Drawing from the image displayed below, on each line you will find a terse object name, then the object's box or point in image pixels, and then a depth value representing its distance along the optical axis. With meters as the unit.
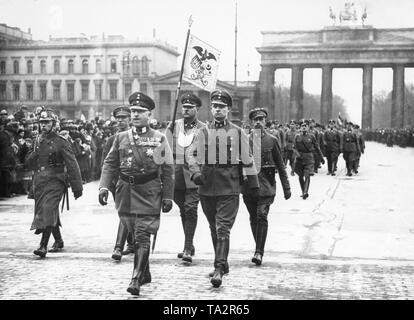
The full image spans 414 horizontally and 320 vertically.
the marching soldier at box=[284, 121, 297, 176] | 26.80
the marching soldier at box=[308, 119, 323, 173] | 24.59
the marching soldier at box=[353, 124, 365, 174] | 25.06
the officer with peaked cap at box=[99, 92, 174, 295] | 7.48
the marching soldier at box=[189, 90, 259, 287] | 7.99
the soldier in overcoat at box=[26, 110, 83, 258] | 9.44
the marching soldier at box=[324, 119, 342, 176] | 25.25
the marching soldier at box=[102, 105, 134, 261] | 9.10
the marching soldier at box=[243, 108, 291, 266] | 8.98
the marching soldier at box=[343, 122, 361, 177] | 24.36
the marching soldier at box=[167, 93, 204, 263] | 9.30
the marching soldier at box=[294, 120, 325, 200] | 17.25
